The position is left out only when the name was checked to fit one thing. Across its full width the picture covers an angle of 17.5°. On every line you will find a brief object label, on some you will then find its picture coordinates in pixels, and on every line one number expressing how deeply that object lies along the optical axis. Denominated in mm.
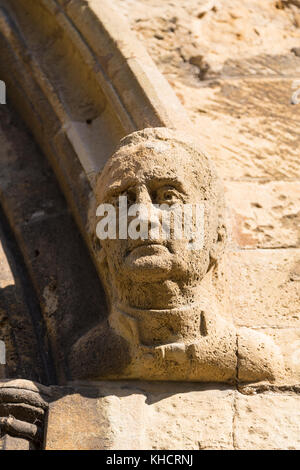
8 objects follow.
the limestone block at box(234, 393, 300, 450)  3004
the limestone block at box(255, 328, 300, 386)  3209
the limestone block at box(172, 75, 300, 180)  3930
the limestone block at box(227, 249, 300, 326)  3398
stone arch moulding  3678
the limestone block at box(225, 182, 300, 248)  3672
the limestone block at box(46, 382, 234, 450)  3006
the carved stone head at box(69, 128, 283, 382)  3139
